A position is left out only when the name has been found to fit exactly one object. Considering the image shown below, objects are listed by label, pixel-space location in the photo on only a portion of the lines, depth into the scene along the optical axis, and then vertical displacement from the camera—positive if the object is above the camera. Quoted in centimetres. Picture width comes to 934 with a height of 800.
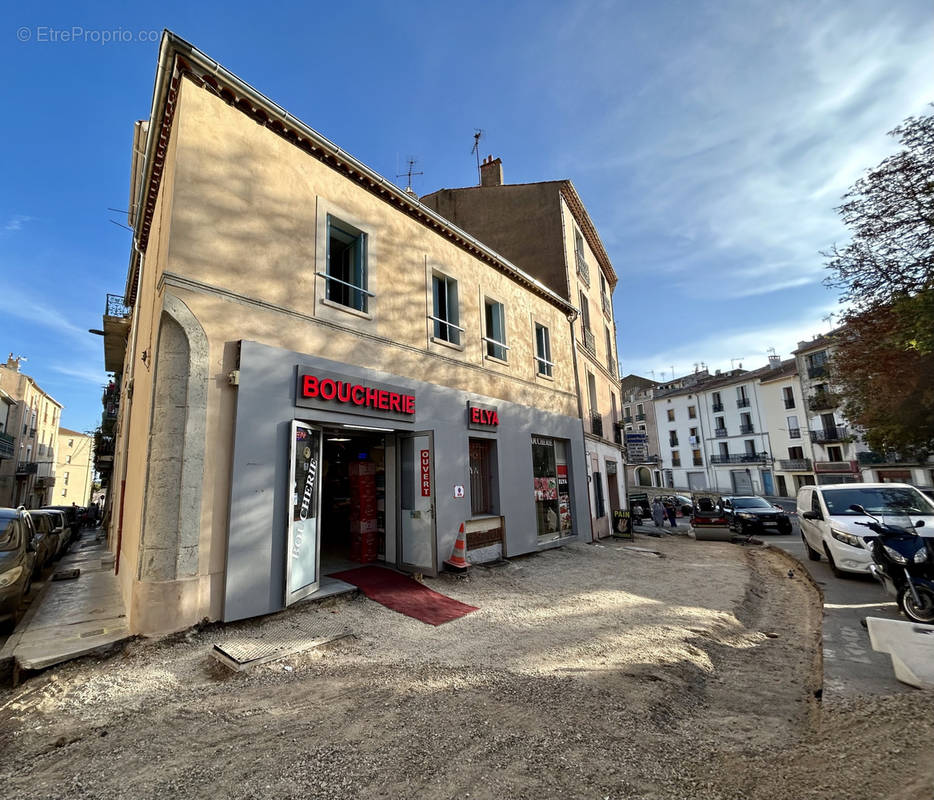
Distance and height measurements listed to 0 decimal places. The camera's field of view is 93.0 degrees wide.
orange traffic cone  805 -140
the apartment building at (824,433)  3500 +244
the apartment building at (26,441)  2773 +420
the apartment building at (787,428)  3897 +336
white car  776 -95
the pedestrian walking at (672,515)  2070 -206
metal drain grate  443 -169
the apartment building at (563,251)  1588 +835
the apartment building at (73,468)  4319 +287
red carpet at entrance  619 -170
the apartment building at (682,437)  4841 +366
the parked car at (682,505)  2620 -207
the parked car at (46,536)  916 -89
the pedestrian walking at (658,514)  2020 -193
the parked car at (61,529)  1238 -89
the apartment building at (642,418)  5412 +672
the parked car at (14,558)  529 -77
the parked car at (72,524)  1491 -98
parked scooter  534 -137
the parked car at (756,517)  1716 -197
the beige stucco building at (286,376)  543 +174
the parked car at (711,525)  1582 -203
